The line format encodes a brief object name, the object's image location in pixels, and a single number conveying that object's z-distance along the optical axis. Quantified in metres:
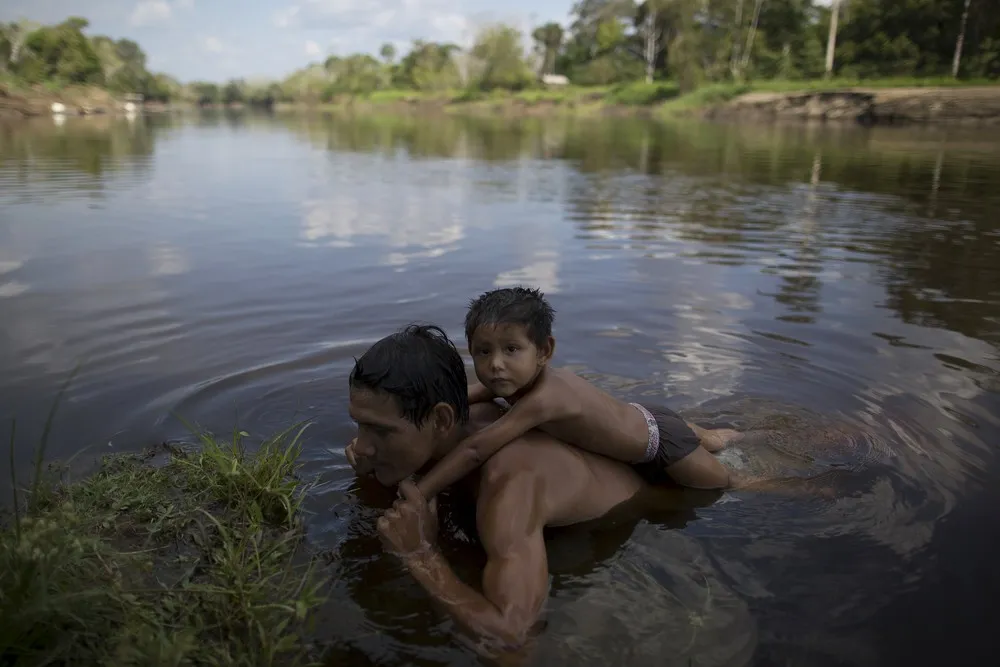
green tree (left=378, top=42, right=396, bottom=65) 138.12
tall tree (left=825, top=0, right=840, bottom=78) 48.10
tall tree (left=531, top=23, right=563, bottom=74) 93.00
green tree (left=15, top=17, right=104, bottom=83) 66.44
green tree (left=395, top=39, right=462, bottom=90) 102.50
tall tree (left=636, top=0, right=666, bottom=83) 69.38
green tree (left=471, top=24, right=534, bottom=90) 90.38
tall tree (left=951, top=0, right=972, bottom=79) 41.34
